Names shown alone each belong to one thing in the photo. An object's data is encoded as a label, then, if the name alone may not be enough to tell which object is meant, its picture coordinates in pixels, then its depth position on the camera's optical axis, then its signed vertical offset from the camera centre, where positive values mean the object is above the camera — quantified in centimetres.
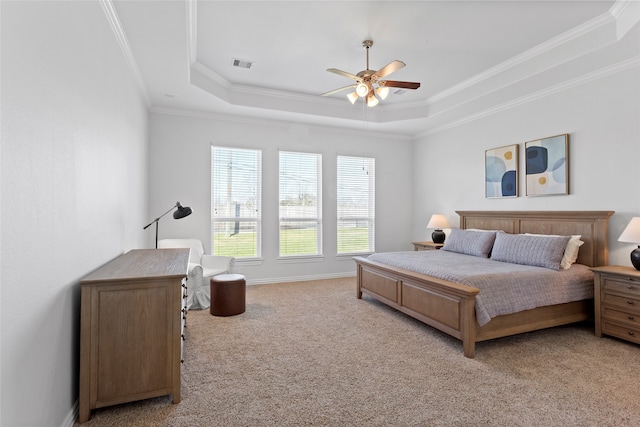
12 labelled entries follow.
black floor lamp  381 +3
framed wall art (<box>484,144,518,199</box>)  468 +65
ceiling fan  334 +143
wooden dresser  192 -75
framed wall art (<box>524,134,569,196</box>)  407 +65
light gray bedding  294 -65
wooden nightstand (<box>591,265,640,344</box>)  300 -82
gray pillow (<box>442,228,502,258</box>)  433 -38
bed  292 -82
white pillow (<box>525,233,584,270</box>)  354 -41
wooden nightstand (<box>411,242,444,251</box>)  547 -52
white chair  412 -73
